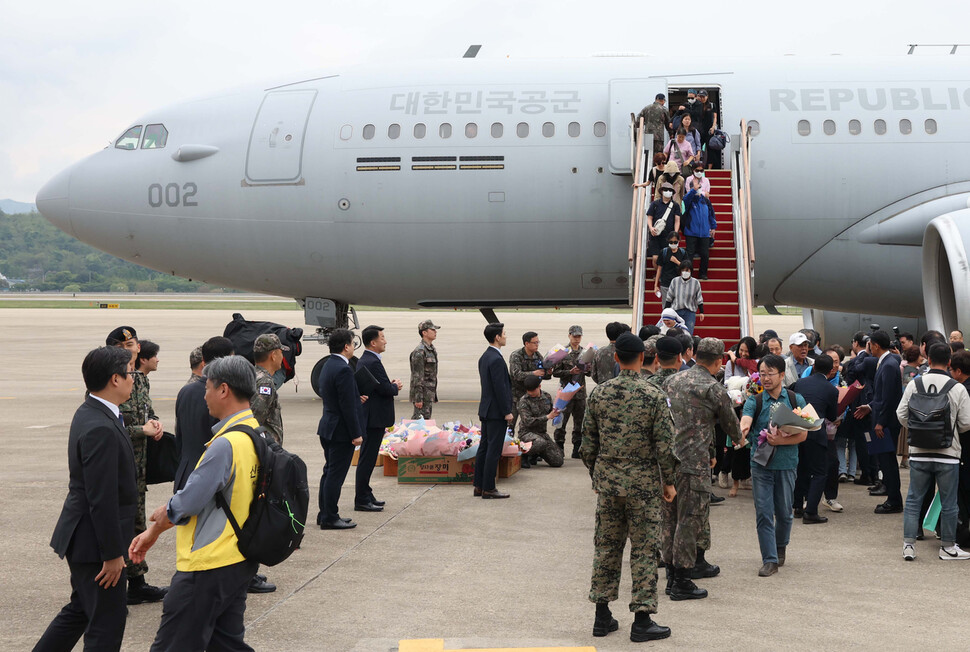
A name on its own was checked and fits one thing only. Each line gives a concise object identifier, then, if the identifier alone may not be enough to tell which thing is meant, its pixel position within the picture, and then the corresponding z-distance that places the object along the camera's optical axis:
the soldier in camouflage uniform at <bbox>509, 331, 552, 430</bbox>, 12.39
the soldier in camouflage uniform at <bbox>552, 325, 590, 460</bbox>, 12.90
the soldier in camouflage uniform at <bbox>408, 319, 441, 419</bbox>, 13.70
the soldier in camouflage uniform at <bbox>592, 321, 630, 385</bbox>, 11.87
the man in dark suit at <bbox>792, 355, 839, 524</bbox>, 9.38
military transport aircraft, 15.85
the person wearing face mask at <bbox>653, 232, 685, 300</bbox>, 13.68
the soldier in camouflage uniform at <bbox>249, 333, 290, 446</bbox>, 7.84
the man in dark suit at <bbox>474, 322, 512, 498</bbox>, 10.53
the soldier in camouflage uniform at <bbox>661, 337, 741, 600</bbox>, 7.52
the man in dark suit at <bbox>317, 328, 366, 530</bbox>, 9.30
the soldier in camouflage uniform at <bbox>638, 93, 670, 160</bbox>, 15.56
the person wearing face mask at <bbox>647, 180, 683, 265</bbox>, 14.01
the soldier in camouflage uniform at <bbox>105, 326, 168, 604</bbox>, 7.21
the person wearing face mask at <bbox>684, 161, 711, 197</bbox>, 14.55
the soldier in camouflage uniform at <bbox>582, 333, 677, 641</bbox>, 6.46
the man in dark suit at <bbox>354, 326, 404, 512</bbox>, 10.11
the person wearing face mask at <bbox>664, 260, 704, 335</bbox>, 13.02
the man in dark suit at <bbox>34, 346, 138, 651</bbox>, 5.12
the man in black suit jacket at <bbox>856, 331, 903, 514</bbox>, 9.85
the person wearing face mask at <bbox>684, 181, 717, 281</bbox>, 13.98
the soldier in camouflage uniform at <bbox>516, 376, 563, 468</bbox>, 12.55
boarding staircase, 13.59
